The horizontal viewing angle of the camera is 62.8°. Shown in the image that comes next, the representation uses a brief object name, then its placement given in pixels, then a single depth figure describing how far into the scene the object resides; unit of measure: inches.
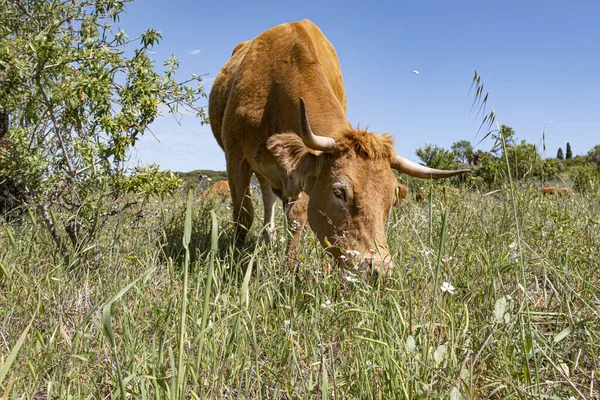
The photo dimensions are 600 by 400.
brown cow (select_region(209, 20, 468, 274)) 144.9
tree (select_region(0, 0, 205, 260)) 138.4
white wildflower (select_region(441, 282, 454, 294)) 72.6
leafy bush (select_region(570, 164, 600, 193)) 211.8
